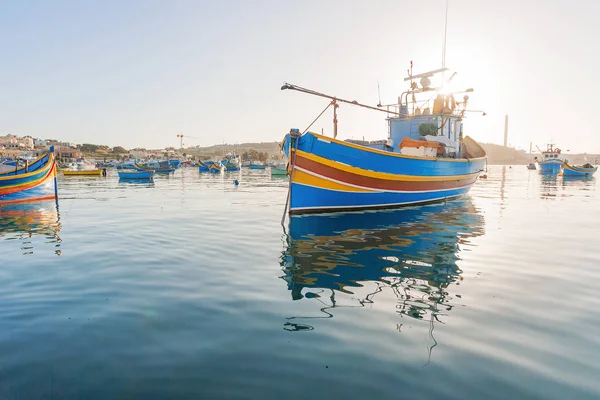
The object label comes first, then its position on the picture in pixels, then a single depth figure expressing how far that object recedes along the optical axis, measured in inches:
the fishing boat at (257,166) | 3962.6
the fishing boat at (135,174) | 2008.1
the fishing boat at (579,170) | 2345.0
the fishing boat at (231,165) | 3351.4
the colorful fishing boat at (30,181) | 848.9
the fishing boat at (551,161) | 2800.2
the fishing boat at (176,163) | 4145.2
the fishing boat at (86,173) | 2434.8
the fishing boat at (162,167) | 2918.3
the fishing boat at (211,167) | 3065.9
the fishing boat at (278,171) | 2546.8
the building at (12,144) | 7052.2
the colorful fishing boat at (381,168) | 612.1
